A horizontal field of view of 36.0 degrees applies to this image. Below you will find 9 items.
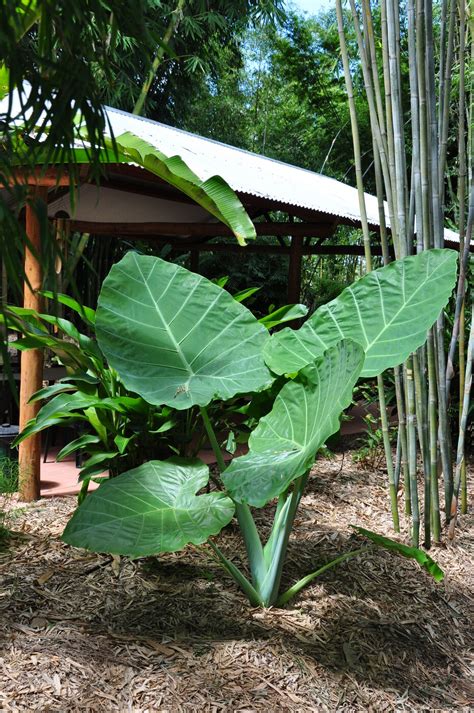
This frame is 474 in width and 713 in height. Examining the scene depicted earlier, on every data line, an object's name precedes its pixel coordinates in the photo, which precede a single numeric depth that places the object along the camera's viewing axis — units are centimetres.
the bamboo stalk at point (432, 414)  301
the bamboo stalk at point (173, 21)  688
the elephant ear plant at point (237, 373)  209
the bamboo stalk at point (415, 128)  288
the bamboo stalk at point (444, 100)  291
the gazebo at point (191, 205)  354
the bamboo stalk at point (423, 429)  302
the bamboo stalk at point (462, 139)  303
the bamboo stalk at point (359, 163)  297
